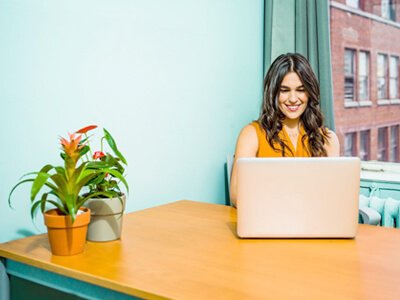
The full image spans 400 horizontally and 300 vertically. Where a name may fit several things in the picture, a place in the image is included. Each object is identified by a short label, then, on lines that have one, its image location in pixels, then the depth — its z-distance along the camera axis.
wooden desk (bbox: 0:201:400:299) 1.10
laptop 1.44
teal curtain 2.59
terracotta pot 1.34
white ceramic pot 1.48
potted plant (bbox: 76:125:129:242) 1.48
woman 2.08
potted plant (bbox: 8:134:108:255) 1.34
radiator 2.38
